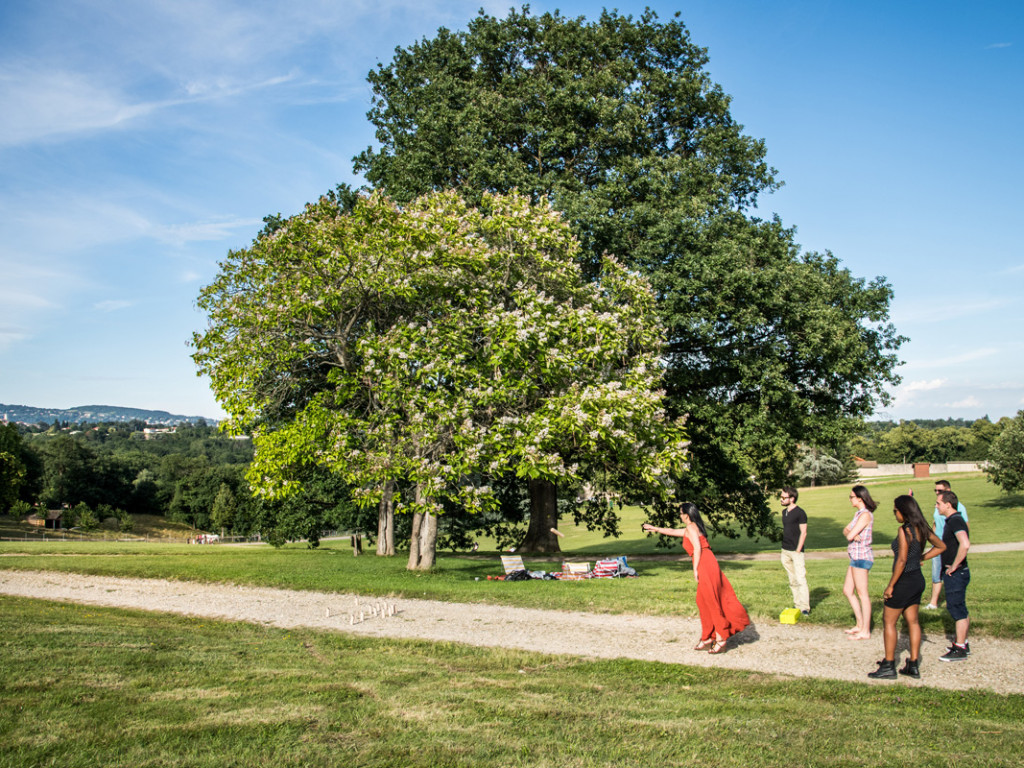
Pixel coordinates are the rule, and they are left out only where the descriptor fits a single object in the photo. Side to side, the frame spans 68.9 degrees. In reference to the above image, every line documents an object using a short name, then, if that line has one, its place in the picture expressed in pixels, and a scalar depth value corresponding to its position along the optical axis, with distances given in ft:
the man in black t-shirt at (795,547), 40.40
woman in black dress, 28.73
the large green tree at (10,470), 248.93
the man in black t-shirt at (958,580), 32.01
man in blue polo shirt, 41.16
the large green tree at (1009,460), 164.96
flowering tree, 59.16
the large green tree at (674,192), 75.56
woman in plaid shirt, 36.06
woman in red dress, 33.30
